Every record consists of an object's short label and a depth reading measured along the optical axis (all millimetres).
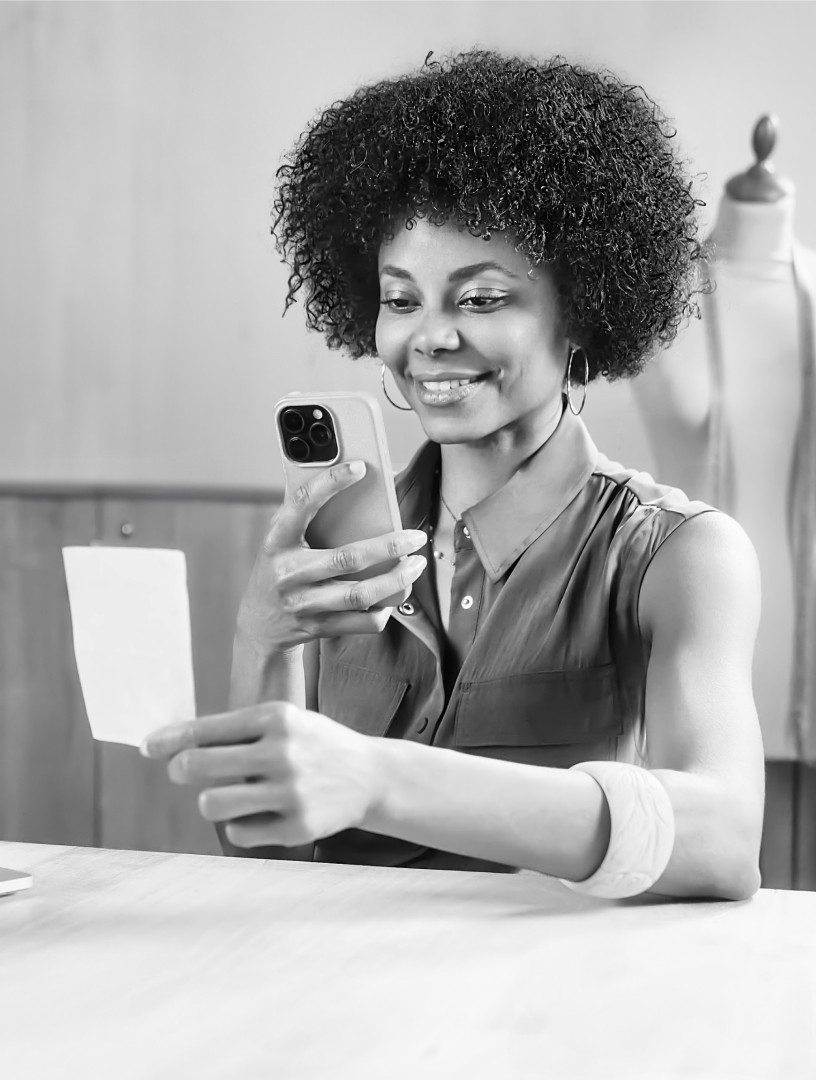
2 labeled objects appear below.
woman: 867
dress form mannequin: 1471
